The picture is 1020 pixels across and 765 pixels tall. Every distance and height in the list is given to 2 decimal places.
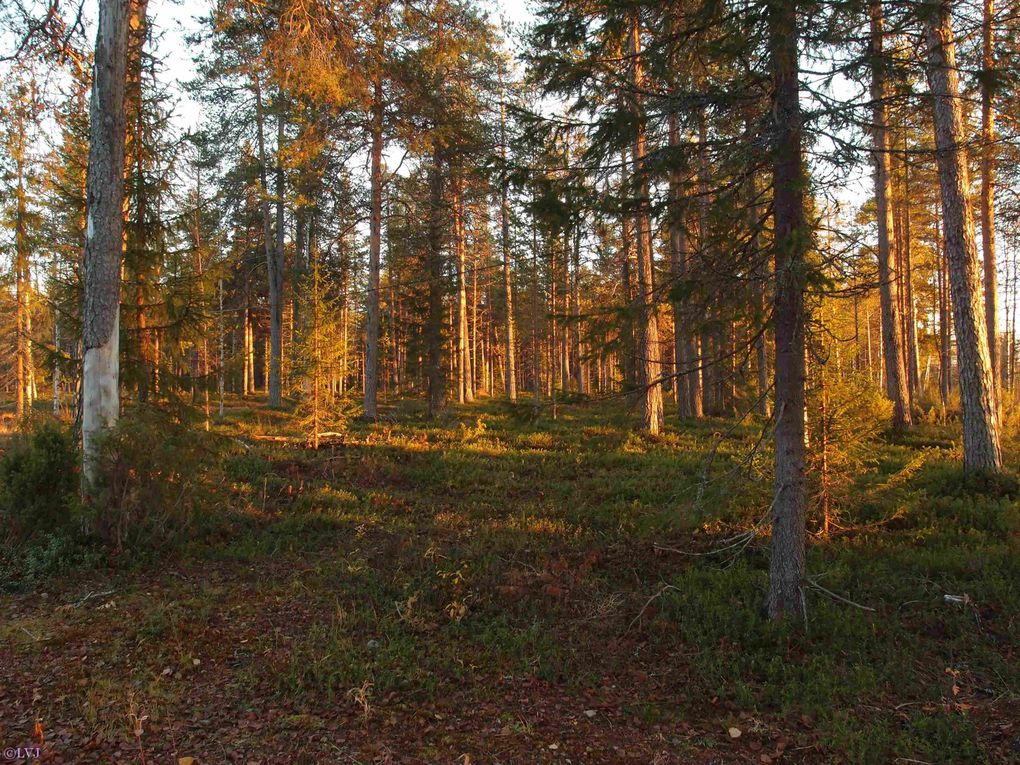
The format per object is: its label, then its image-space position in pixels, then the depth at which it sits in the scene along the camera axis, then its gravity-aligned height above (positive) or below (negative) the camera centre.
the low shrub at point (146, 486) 6.65 -0.95
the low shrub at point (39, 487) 6.69 -0.92
